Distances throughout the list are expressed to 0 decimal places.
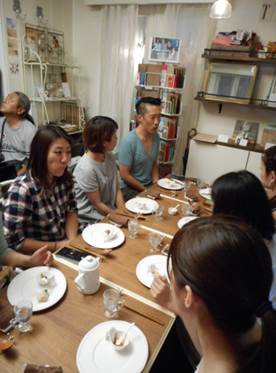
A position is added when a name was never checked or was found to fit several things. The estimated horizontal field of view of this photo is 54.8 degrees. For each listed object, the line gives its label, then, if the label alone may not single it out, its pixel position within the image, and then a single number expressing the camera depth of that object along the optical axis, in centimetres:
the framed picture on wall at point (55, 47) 383
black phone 121
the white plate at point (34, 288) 97
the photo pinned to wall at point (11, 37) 327
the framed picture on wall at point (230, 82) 312
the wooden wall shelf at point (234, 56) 295
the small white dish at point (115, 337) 85
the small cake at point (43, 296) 98
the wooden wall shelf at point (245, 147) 325
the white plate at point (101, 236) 136
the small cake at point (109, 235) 140
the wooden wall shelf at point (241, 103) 316
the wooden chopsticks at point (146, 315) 96
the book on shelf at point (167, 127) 342
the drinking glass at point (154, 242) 138
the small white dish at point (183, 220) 166
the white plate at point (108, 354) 79
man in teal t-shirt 249
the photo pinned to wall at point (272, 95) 310
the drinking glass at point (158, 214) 170
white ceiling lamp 206
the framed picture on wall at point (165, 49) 315
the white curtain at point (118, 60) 368
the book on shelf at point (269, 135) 325
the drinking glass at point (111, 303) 97
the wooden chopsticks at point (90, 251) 128
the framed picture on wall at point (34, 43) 348
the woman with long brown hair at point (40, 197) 138
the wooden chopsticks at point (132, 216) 169
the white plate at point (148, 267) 115
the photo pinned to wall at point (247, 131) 341
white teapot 101
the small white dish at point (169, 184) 224
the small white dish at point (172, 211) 178
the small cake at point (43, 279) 106
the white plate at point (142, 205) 177
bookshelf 324
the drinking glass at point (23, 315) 88
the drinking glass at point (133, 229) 148
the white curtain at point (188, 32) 331
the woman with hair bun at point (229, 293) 57
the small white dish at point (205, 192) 215
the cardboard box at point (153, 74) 335
